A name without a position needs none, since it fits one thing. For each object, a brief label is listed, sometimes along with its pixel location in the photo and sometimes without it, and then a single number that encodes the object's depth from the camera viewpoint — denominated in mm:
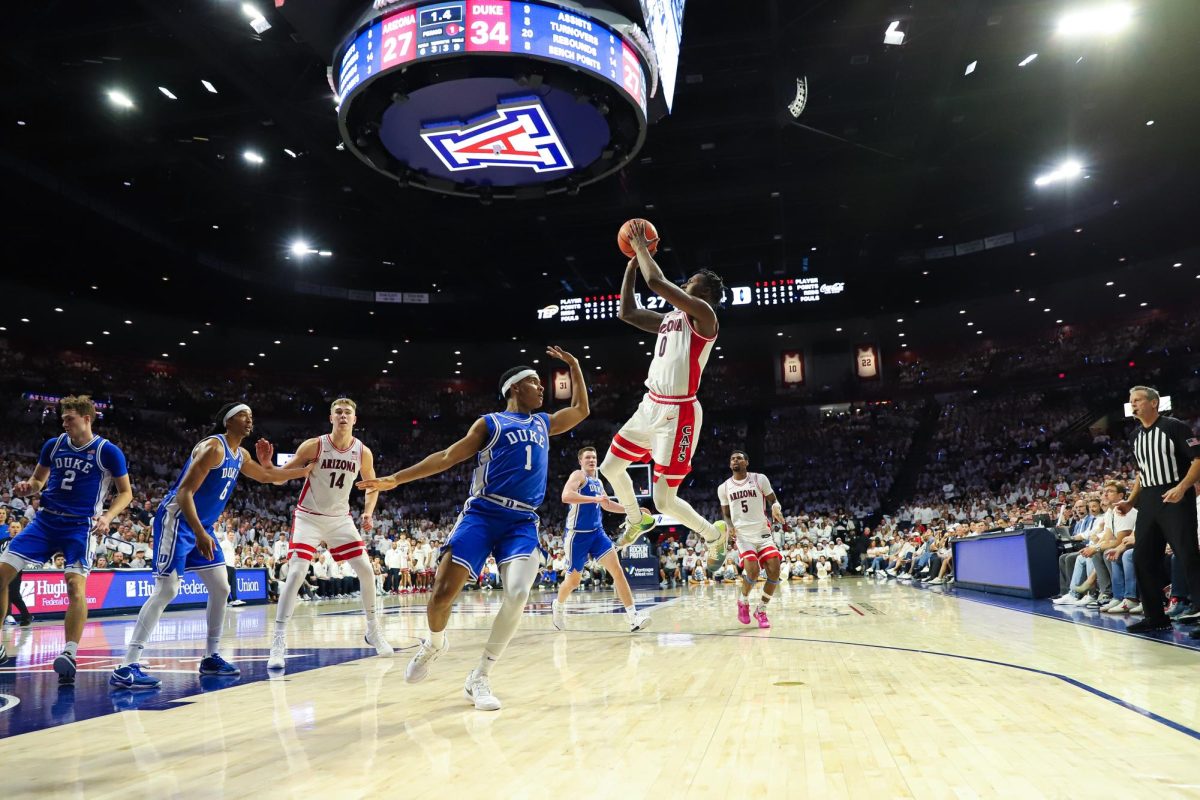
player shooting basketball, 5652
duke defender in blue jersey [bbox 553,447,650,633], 8539
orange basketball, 5234
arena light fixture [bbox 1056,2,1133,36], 15109
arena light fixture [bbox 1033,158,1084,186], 22969
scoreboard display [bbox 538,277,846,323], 30438
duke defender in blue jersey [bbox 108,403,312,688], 5594
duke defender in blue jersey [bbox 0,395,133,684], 5855
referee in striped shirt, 6293
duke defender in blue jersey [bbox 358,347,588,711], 4379
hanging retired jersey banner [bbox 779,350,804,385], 36844
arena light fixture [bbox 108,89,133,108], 17188
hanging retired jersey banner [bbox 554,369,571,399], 36406
